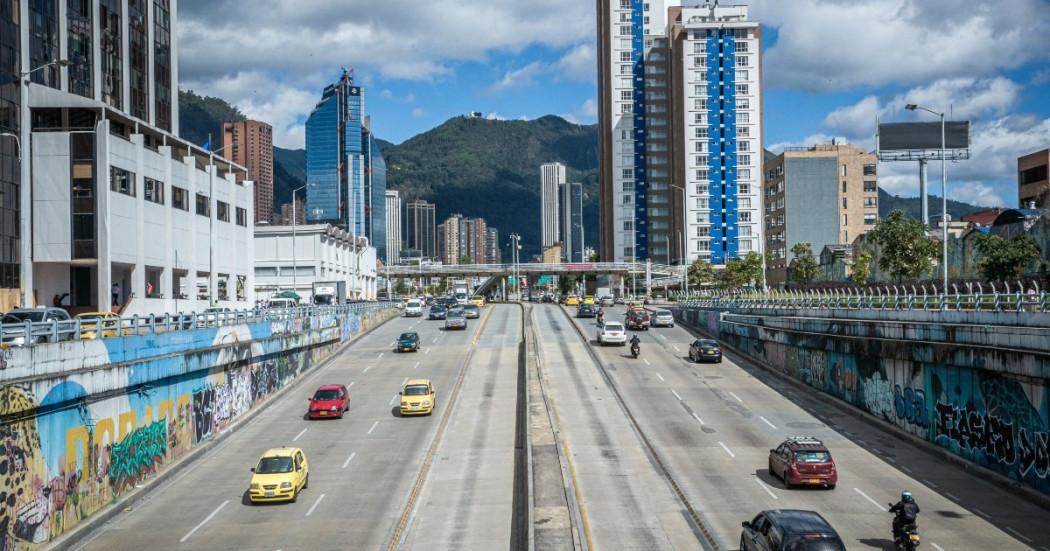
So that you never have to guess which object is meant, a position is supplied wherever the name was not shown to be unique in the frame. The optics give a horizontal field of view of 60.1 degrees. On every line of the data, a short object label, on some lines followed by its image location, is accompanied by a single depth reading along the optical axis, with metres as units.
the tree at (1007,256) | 57.94
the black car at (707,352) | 57.38
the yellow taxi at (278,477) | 28.81
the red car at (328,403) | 42.25
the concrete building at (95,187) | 52.56
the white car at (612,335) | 66.31
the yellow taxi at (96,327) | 28.43
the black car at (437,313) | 88.25
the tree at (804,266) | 109.19
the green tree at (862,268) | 88.32
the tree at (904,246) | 67.81
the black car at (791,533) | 19.17
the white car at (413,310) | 91.25
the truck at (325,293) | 86.75
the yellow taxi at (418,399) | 42.44
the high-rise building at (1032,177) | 115.19
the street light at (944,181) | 41.09
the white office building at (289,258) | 104.25
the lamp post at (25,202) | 51.84
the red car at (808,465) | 28.80
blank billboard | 98.62
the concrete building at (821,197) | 144.12
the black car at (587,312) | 90.11
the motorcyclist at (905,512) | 21.58
